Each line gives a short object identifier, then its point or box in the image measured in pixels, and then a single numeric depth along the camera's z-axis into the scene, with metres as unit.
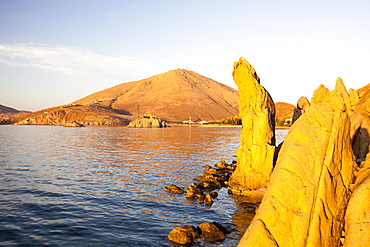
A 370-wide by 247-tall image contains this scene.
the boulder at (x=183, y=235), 14.79
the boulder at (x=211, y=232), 15.20
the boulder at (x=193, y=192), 24.03
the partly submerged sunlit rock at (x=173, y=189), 25.72
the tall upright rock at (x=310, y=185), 6.49
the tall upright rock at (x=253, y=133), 23.53
